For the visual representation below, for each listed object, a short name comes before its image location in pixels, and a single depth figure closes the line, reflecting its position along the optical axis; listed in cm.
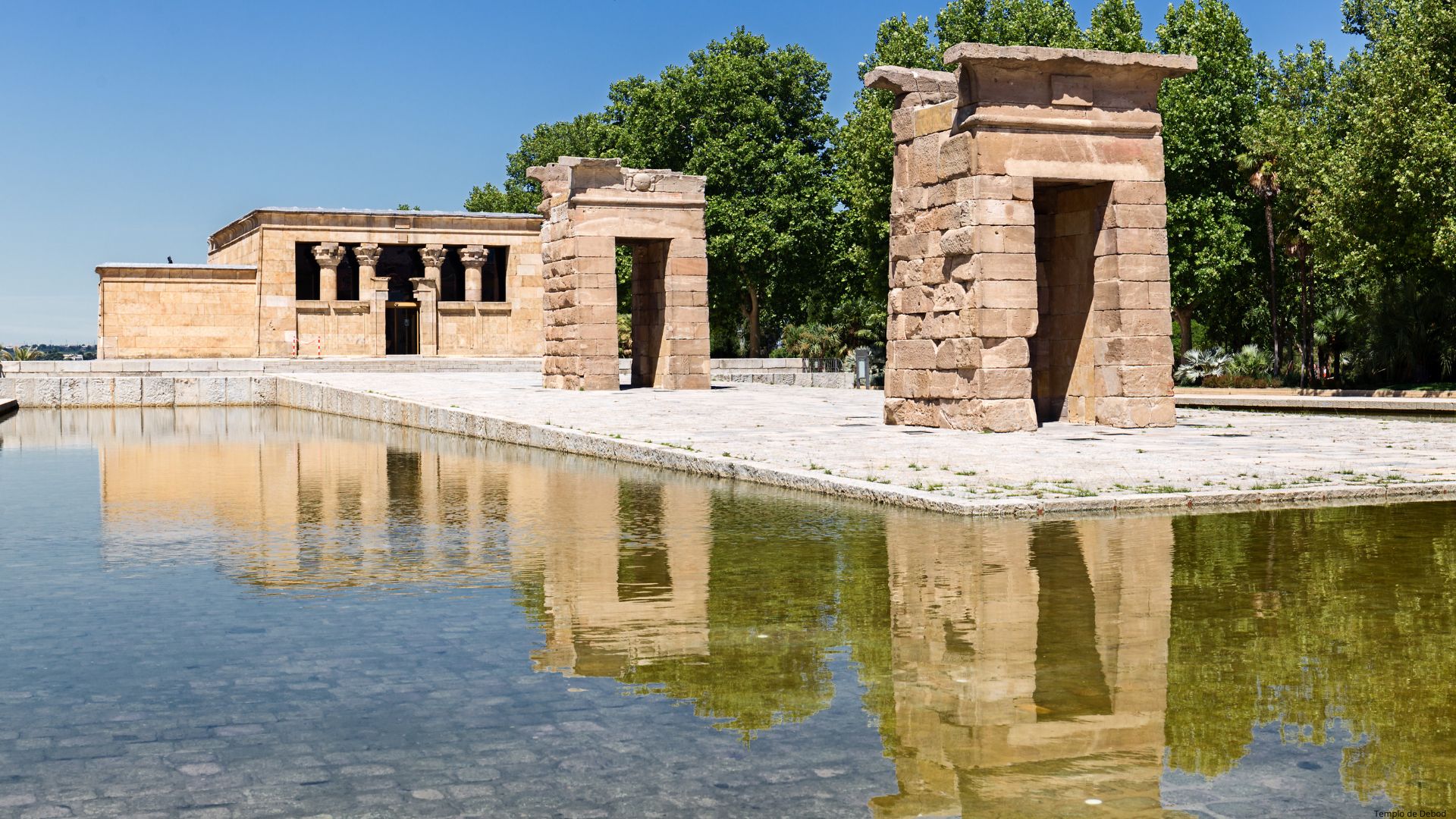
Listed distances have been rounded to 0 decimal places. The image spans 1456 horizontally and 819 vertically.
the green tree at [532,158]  7475
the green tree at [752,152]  4875
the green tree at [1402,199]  3067
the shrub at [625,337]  5552
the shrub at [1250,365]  3972
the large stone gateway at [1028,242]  1802
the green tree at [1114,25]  4291
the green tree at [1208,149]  3991
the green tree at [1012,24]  4556
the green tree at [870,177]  4353
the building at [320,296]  4847
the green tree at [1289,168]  3684
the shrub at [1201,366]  3954
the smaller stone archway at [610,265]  2959
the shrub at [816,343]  5062
